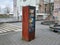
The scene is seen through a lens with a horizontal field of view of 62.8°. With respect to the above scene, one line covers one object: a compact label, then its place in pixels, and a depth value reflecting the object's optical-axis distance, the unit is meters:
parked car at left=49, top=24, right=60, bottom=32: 3.89
